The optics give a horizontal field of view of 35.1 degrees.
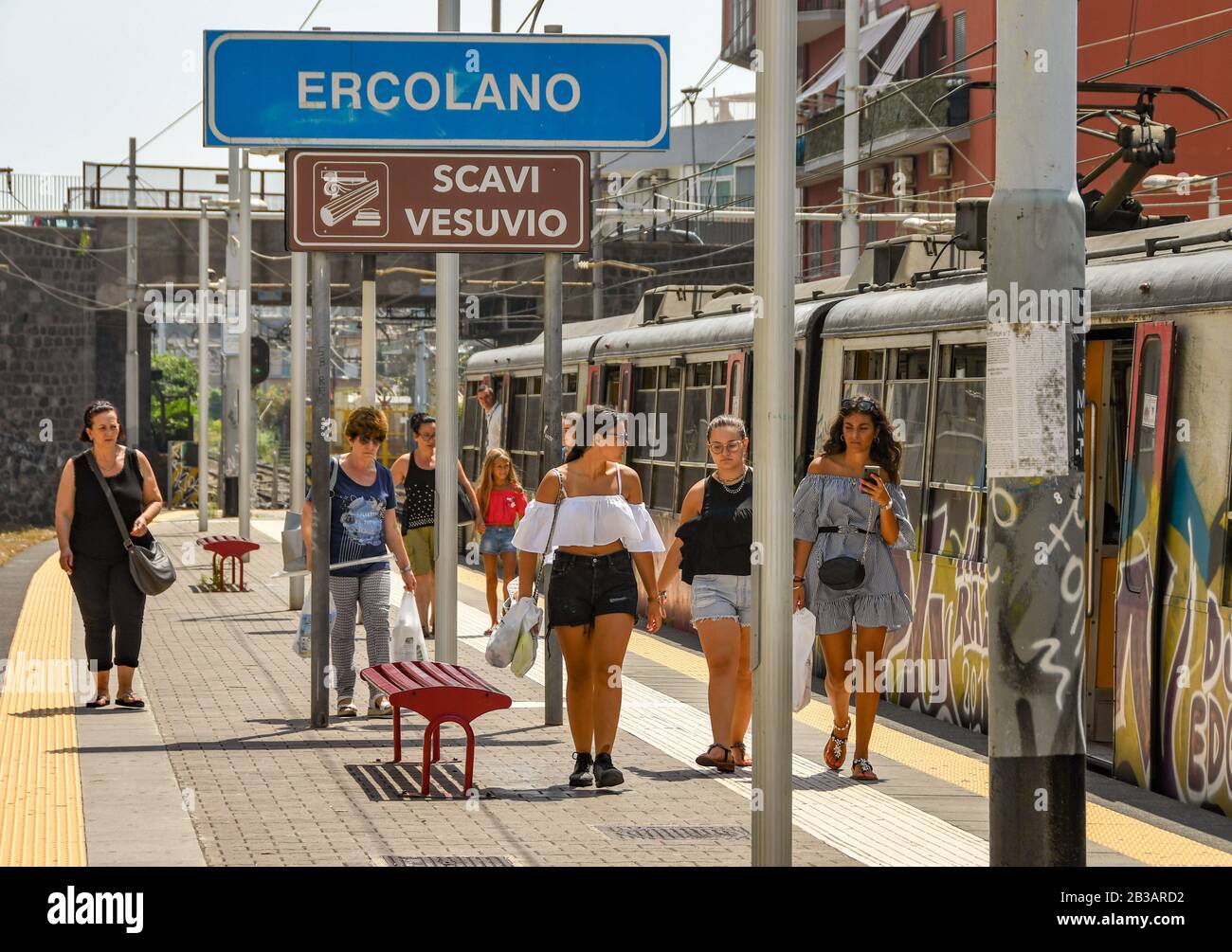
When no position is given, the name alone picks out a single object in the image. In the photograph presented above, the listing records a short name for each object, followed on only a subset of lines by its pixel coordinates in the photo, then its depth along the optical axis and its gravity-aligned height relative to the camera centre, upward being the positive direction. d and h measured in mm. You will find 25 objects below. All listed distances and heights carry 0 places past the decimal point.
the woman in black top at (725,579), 9289 -767
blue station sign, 9867 +1676
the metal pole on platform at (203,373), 31781 +837
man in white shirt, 19750 +49
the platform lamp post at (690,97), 27153 +4652
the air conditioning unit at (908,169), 40031 +5176
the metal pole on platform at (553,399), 10703 +111
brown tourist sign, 10133 +1120
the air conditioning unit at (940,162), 38219 +5075
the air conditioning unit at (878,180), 42594 +5262
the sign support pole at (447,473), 10891 -308
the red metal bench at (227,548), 19766 -1334
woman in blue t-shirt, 10805 -701
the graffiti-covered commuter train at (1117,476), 8414 -279
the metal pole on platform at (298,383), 17547 +338
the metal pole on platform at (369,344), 16516 +657
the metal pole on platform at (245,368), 24078 +666
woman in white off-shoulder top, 8805 -703
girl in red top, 15773 -703
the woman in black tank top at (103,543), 10930 -709
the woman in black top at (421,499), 14758 -618
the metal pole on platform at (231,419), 31822 -31
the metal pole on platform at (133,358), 40062 +1291
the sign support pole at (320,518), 10438 -540
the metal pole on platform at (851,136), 25094 +3807
